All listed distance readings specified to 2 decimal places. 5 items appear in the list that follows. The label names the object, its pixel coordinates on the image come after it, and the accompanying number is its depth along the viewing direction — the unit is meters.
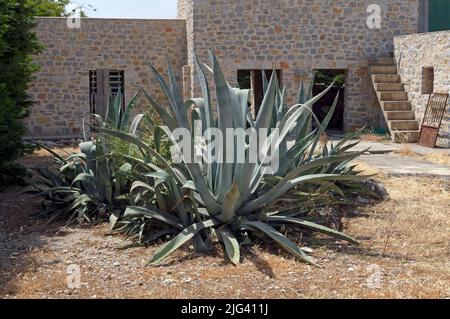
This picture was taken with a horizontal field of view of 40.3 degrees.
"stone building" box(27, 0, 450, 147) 13.72
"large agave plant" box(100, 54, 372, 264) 4.72
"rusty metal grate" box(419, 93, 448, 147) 11.88
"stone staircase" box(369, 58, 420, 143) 12.81
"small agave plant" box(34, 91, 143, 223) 5.62
